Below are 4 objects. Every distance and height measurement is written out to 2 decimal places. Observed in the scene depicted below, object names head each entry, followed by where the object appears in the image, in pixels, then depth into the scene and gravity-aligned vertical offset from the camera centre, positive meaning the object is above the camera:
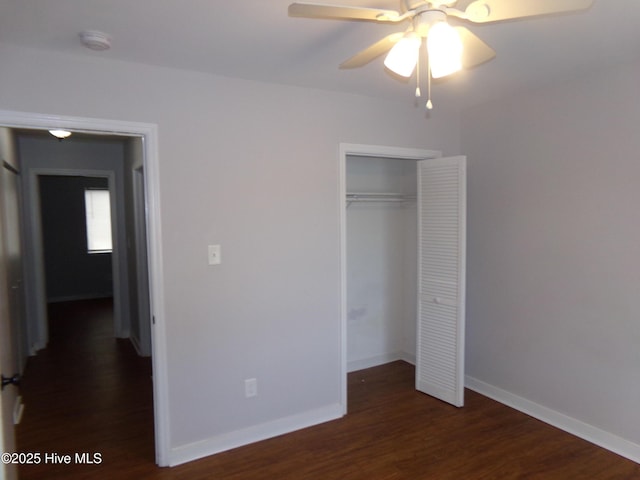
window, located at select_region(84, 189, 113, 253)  7.95 +0.03
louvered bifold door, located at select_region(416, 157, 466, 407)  3.27 -0.48
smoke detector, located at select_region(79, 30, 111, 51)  2.00 +0.88
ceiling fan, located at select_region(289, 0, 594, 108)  1.34 +0.66
